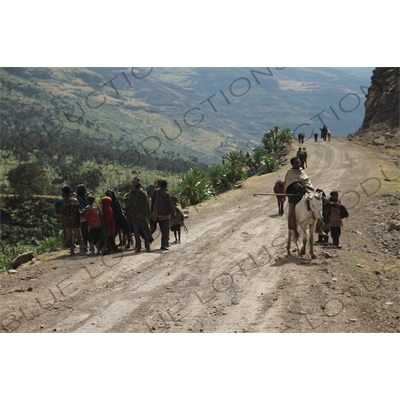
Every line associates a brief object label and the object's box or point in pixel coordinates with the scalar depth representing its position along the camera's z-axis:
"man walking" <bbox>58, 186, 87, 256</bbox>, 14.05
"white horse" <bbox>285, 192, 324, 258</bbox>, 12.23
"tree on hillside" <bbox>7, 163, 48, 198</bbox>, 59.88
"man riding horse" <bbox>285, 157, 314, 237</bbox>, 13.05
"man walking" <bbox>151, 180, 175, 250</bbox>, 14.36
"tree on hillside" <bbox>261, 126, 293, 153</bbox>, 53.06
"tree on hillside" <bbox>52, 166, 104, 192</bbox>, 65.63
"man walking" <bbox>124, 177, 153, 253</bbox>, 14.10
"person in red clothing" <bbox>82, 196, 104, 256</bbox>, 13.94
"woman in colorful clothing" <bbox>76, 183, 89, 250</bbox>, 14.34
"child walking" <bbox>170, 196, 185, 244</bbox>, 15.83
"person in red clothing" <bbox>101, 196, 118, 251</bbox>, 14.23
